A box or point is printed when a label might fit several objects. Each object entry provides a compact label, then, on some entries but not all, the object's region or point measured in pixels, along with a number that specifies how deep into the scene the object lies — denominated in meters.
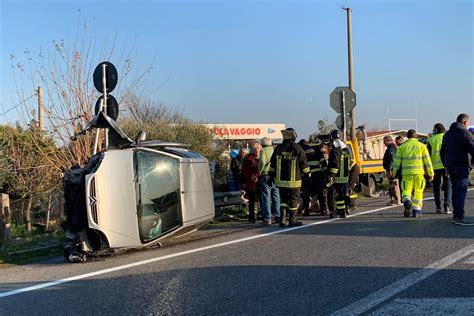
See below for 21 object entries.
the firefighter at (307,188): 11.23
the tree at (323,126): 40.81
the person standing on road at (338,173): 10.35
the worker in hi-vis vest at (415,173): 9.81
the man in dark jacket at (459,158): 8.70
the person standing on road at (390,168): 12.18
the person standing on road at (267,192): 10.31
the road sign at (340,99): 14.23
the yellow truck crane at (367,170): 15.30
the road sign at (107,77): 9.32
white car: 7.09
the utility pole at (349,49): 19.44
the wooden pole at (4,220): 9.84
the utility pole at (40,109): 11.83
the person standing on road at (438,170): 10.42
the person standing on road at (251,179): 10.59
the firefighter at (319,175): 11.01
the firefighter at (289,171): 9.55
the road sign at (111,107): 9.48
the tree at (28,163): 12.41
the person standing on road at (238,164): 11.56
